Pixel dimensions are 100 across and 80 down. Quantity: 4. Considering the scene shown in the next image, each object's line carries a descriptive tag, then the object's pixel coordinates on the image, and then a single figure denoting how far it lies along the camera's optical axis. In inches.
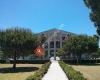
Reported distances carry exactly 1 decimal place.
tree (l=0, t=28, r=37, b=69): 594.4
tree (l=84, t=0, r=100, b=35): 267.9
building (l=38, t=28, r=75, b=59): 1606.8
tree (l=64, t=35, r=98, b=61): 922.4
